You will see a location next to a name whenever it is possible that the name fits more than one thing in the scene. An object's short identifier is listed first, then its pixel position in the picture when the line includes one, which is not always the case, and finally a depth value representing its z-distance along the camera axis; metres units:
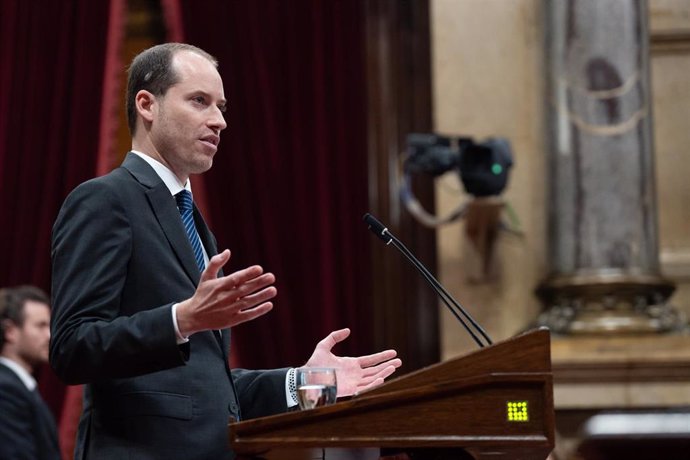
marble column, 10.73
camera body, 10.65
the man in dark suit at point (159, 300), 4.19
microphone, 4.78
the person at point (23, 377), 9.48
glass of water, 4.21
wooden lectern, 3.98
